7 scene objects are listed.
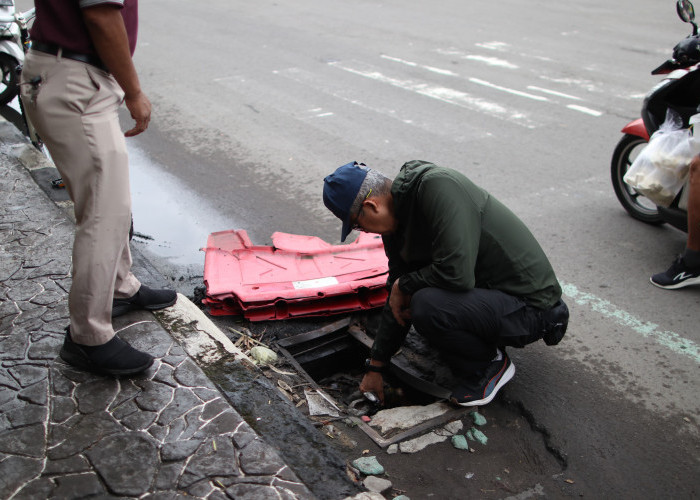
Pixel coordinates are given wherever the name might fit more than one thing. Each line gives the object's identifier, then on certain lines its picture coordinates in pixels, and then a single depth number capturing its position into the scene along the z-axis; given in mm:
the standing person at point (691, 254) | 4016
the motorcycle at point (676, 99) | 4289
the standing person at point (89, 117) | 2533
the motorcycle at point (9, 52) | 7040
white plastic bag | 4191
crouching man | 2756
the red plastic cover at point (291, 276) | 3682
